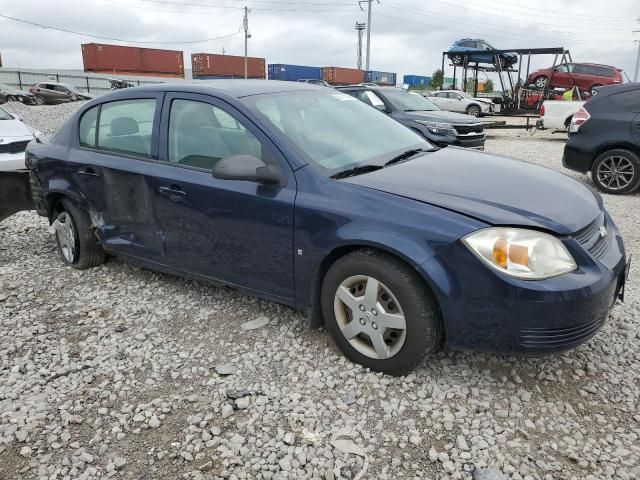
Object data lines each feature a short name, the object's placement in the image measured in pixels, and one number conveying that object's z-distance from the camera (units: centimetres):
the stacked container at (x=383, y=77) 6589
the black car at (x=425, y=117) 1010
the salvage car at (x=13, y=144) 662
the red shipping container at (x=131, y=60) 4725
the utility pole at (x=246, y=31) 4369
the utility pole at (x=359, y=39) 6813
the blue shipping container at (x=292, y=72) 5334
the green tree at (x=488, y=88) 6669
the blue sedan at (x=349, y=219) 247
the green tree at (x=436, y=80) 5882
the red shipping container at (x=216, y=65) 5109
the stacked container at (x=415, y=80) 7876
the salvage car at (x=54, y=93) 2988
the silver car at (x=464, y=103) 2400
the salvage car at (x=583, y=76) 2008
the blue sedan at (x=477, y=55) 2117
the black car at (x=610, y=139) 736
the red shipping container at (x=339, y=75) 5678
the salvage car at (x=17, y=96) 2758
